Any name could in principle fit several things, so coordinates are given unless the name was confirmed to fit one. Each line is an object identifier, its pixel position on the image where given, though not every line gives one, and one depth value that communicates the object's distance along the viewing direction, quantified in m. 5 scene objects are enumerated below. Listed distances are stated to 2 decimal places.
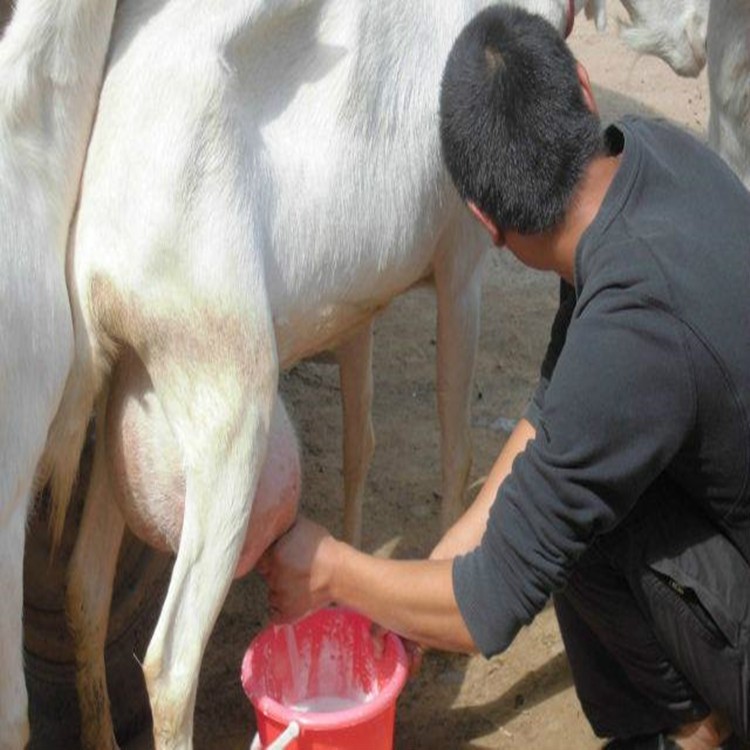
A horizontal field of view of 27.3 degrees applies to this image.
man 2.42
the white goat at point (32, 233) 2.70
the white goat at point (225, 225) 2.92
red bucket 2.80
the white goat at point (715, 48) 4.55
